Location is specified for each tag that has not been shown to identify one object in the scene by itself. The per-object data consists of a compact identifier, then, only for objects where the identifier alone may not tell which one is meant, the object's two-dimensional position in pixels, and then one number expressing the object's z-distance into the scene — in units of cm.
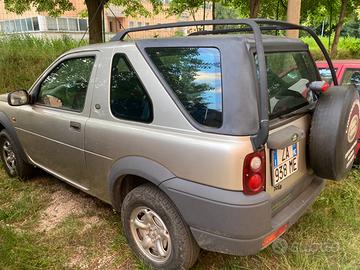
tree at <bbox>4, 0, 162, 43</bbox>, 883
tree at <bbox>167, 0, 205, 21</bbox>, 1183
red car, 430
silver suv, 210
